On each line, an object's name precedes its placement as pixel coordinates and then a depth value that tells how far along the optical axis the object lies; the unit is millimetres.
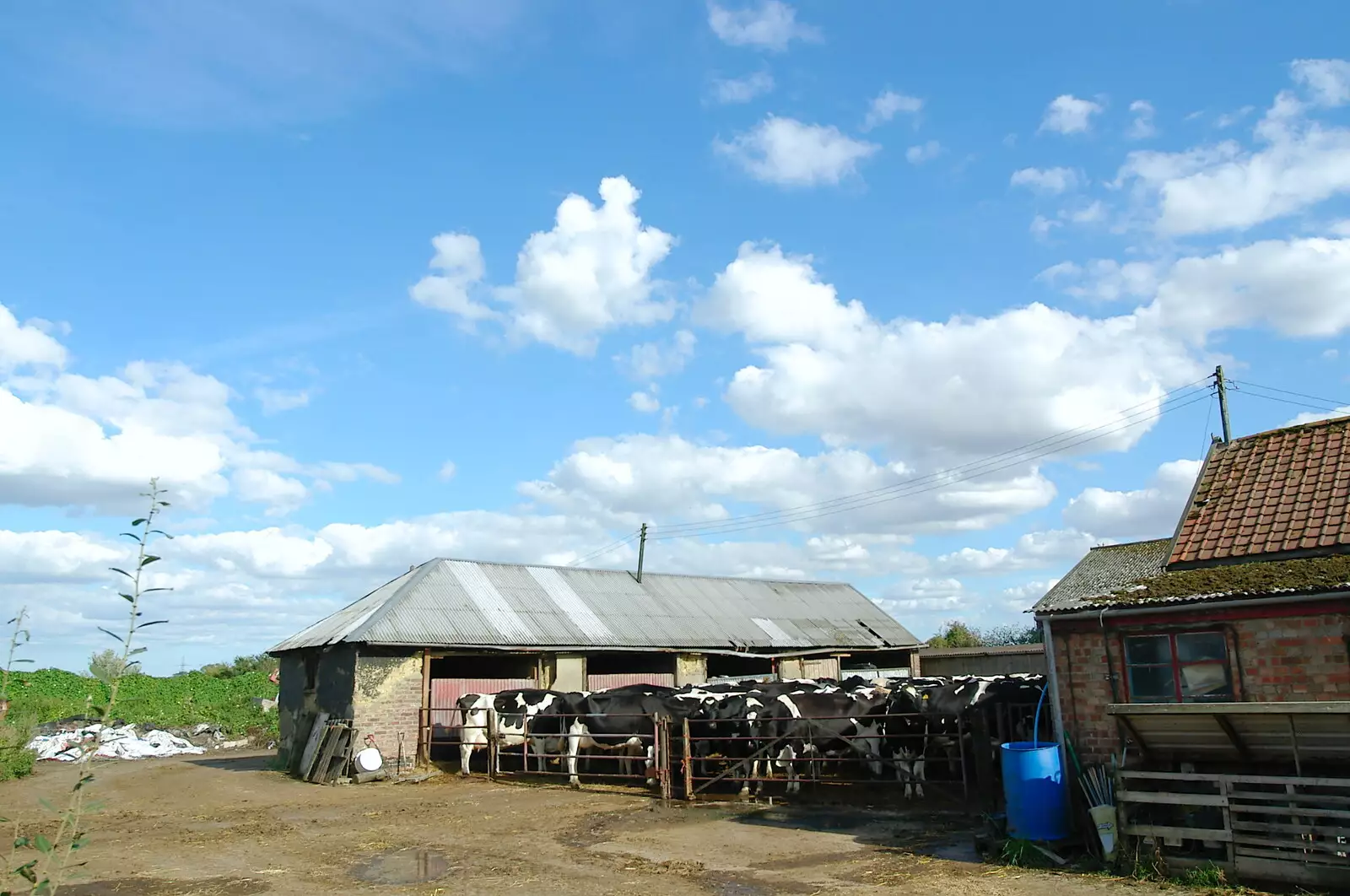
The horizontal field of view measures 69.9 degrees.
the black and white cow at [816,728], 14523
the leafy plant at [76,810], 3424
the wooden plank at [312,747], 19297
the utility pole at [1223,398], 25109
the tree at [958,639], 53250
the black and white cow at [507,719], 18438
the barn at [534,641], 19750
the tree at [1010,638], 60419
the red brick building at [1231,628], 9375
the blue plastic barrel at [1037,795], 10031
